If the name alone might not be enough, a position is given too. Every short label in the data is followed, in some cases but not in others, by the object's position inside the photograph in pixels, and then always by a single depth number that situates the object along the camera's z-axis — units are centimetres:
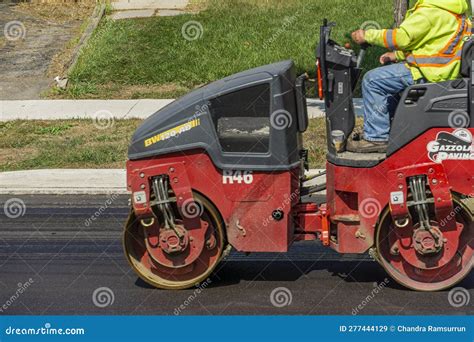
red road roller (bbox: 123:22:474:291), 1236
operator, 1262
